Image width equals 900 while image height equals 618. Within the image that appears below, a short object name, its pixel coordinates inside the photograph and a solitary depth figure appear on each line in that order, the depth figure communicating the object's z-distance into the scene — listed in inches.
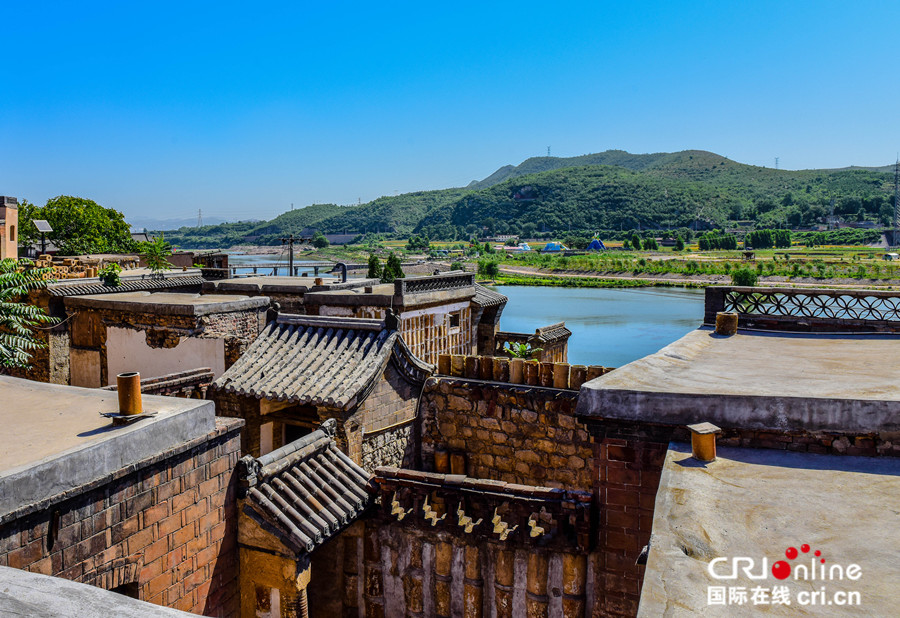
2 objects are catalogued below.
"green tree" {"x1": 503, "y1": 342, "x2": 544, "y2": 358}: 682.8
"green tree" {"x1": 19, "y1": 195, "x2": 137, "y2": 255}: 2054.4
